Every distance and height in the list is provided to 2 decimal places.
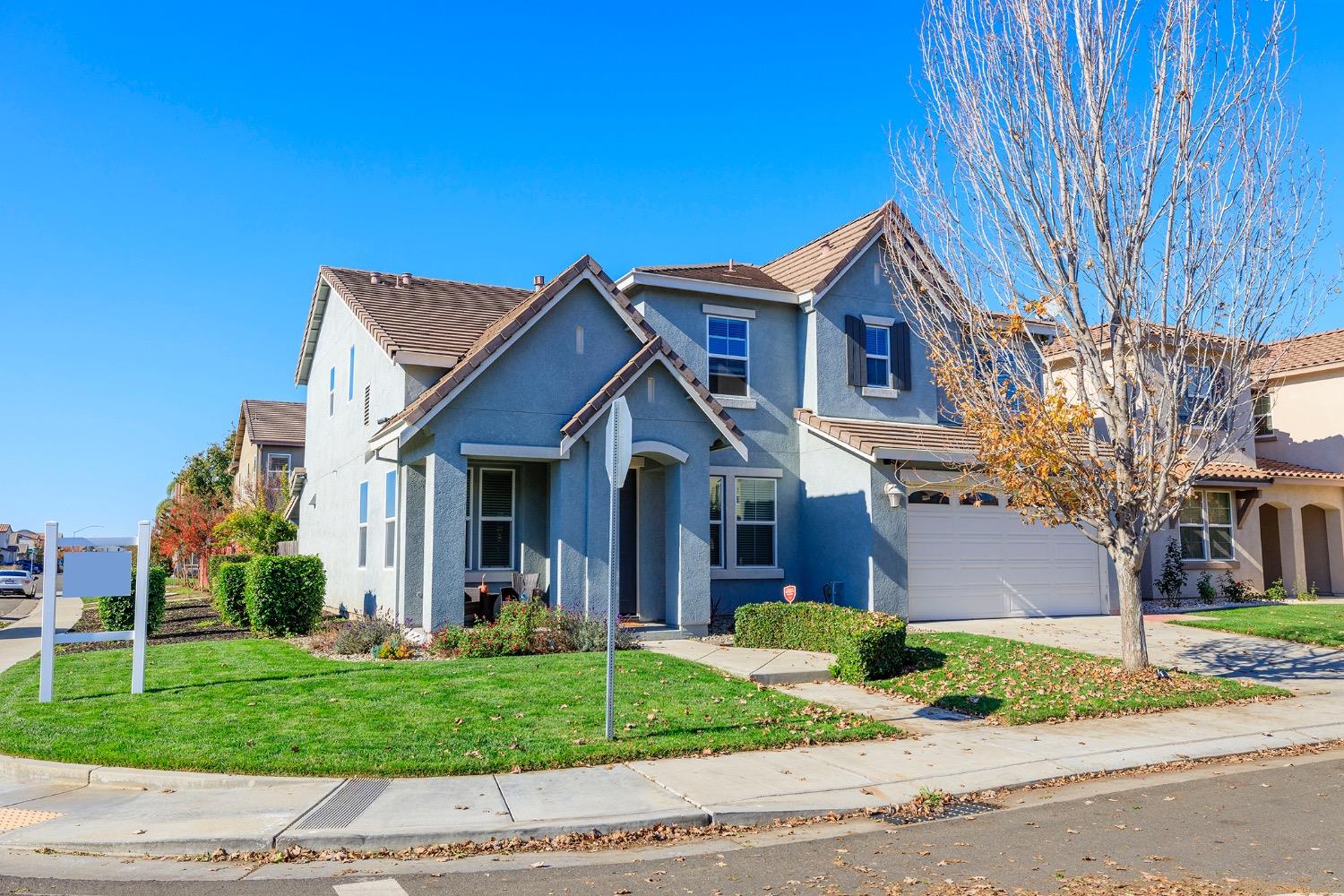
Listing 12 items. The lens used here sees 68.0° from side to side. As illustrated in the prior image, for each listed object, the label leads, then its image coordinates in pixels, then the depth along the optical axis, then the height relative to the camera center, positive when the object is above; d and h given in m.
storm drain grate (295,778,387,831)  6.82 -1.92
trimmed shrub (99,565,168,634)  17.72 -1.24
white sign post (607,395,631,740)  9.00 +0.74
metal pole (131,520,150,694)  11.09 -0.94
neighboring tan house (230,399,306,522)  36.94 +3.74
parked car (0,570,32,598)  43.81 -1.77
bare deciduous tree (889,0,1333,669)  12.27 +3.02
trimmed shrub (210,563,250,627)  19.89 -1.04
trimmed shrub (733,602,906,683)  12.55 -1.33
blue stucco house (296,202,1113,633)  15.60 +1.50
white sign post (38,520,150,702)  10.66 -0.46
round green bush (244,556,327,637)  17.33 -0.95
